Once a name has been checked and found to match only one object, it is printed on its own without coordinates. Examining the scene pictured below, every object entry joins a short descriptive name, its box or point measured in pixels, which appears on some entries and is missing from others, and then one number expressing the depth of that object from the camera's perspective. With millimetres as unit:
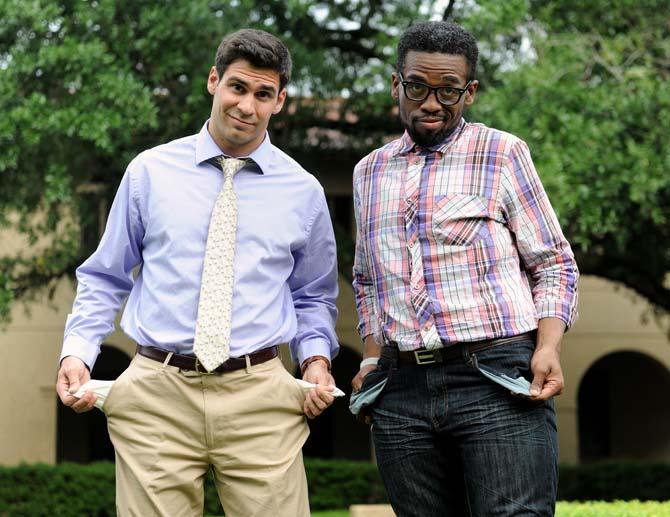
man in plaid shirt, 2949
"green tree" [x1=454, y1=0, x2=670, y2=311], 8312
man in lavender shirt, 3012
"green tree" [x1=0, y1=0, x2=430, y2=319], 8656
